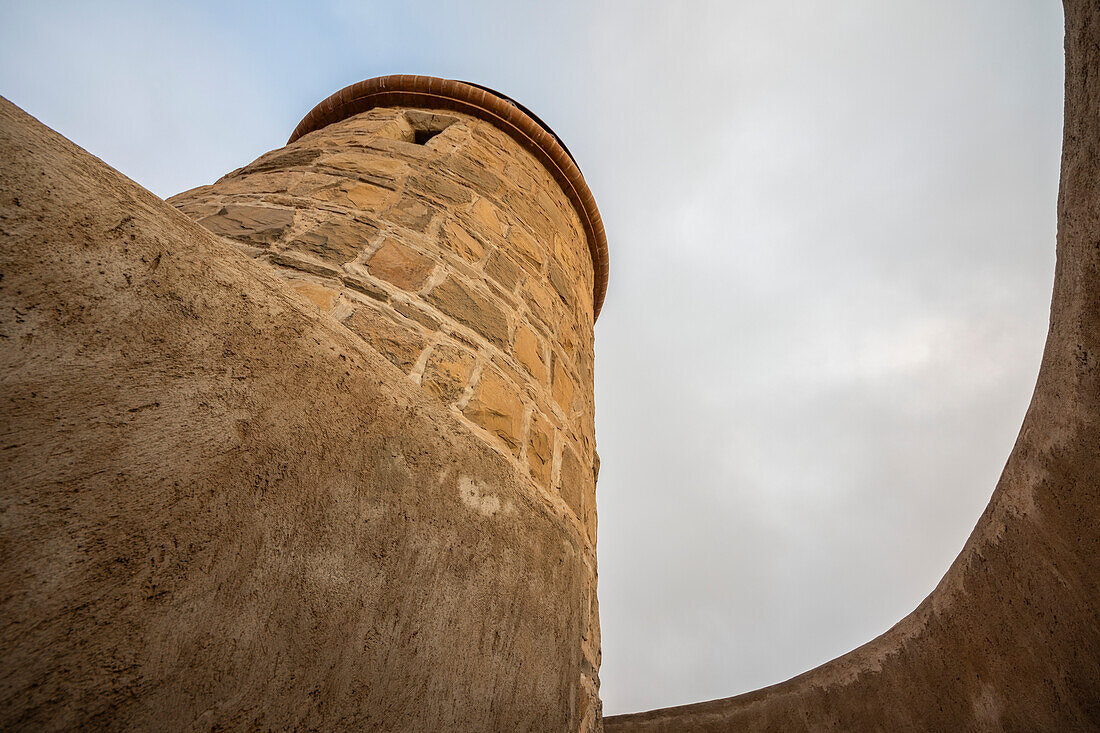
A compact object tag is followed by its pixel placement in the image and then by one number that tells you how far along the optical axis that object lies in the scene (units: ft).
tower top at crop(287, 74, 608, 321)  12.57
